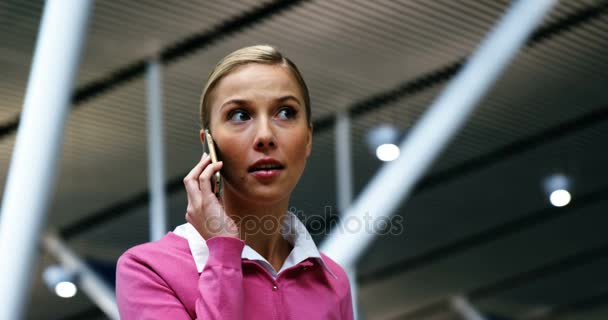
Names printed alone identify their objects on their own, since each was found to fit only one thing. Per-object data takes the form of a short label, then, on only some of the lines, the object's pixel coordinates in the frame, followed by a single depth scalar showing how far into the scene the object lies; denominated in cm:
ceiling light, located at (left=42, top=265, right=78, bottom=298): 1992
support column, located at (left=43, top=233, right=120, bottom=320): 1912
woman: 183
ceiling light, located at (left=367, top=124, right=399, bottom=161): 1515
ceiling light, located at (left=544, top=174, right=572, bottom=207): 1977
